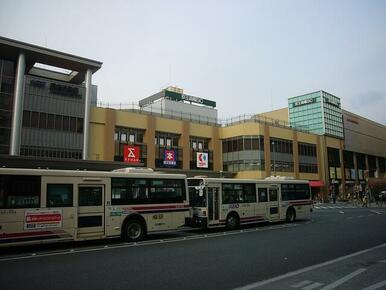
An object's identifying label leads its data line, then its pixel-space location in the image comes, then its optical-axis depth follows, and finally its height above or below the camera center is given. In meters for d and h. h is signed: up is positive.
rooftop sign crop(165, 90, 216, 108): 61.66 +16.93
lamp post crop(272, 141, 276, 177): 56.61 +5.93
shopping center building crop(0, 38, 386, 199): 35.66 +8.42
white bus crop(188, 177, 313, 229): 17.94 -0.29
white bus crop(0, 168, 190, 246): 11.82 -0.28
